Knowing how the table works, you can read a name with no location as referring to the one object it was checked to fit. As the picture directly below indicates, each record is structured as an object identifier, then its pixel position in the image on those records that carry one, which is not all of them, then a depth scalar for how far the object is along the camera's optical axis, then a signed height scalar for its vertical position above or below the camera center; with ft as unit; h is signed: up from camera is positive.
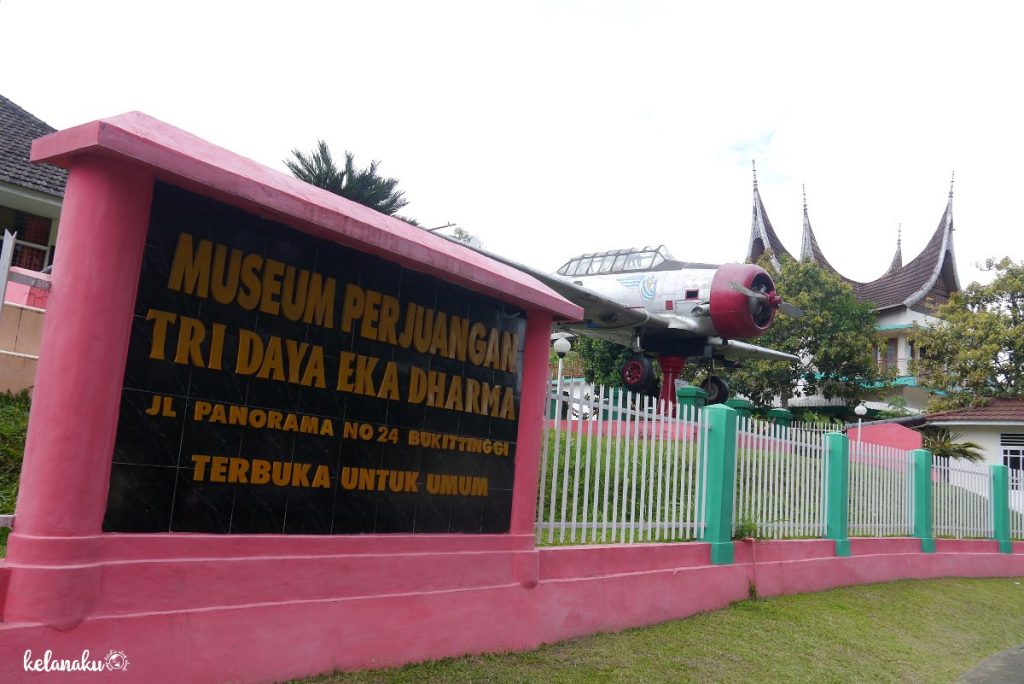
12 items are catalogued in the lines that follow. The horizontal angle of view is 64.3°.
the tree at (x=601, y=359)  92.02 +12.95
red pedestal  64.18 +8.53
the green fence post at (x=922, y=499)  38.88 -0.07
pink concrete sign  11.66 +0.20
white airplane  60.90 +12.75
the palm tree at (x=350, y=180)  82.79 +27.89
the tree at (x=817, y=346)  93.04 +16.31
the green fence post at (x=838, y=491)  32.22 -0.01
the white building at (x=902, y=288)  110.93 +30.07
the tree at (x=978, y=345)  80.69 +15.72
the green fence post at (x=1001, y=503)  45.39 +0.02
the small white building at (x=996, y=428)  69.41 +6.43
